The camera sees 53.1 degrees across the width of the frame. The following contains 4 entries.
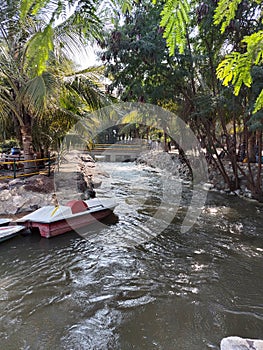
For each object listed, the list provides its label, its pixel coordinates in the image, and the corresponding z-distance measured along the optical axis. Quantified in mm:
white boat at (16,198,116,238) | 5953
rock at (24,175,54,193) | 7890
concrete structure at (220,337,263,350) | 2222
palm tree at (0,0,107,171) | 7004
